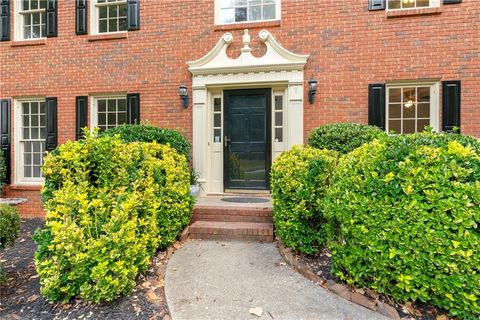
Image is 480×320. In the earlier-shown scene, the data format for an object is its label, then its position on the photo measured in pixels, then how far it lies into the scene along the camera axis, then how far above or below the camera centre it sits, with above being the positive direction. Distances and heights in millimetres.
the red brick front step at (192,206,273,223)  4328 -917
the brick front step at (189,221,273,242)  3977 -1067
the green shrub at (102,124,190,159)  5000 +300
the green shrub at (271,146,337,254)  3205 -517
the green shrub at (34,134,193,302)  2369 -594
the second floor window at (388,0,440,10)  5199 +2627
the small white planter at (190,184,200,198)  5223 -670
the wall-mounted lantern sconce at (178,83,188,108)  5711 +1131
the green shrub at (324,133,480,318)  2137 -517
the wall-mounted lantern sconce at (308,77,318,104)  5359 +1135
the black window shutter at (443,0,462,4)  4964 +2520
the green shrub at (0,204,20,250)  3155 -800
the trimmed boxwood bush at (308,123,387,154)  4617 +253
